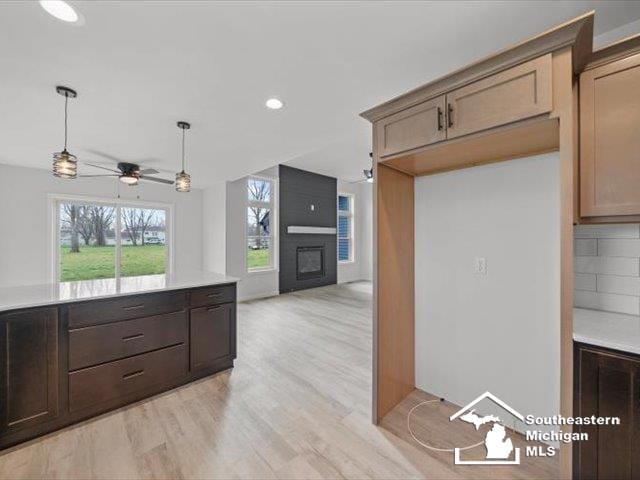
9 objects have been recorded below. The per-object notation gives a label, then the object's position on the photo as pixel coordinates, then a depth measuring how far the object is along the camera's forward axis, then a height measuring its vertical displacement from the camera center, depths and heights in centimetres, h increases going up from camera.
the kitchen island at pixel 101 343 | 186 -78
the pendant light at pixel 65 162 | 231 +65
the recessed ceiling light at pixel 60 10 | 146 +121
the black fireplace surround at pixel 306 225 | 689 +35
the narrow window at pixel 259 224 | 637 +39
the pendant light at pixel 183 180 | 313 +67
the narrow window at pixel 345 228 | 868 +39
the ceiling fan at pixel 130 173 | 336 +80
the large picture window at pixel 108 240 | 497 +2
